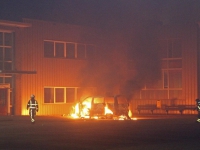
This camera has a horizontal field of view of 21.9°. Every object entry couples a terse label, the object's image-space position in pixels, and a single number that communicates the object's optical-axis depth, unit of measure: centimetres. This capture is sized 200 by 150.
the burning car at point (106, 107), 3422
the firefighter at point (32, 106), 3052
